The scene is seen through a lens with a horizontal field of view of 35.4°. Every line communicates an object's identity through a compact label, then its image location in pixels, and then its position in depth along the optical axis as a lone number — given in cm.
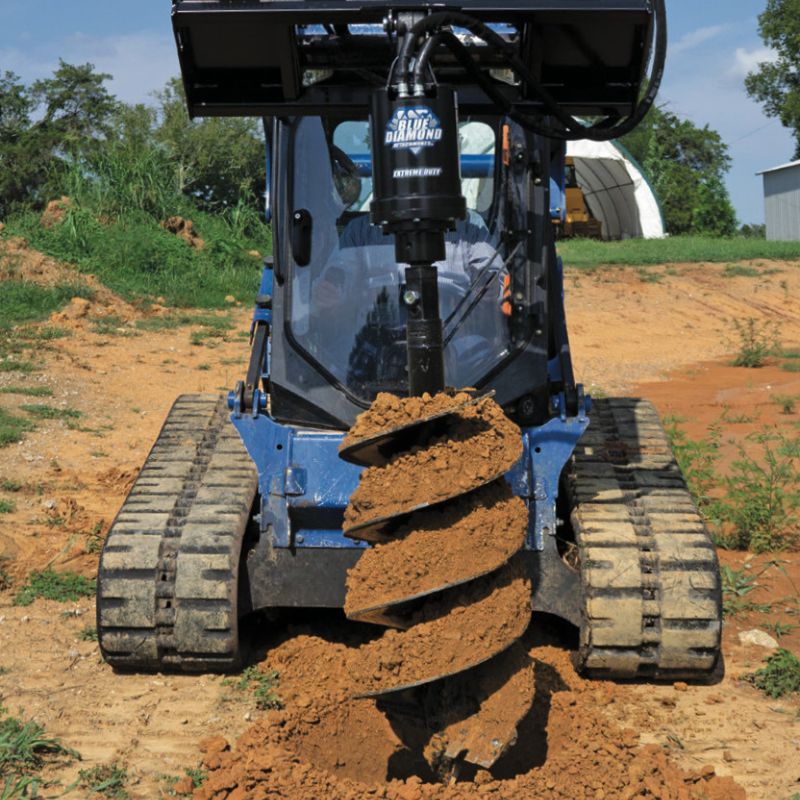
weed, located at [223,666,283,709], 536
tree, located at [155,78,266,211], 3053
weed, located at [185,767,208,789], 457
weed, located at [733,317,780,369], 1730
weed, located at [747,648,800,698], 547
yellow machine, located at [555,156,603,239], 3291
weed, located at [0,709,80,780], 468
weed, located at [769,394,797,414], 1278
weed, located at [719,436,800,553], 770
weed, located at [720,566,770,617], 659
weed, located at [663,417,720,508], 904
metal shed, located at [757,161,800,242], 4194
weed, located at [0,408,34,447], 1050
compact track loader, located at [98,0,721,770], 425
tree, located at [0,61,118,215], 3203
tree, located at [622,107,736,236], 4594
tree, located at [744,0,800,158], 4947
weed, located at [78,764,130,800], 451
